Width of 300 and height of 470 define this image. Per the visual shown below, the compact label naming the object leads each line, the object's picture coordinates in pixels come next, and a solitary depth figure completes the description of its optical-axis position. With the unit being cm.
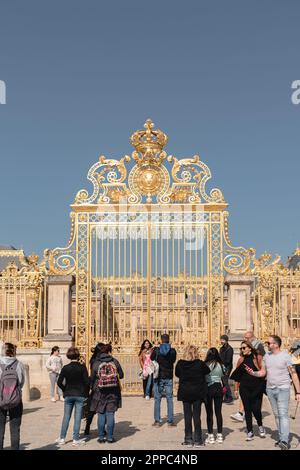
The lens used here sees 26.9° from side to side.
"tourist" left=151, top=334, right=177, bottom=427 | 1009
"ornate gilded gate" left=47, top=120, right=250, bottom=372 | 1426
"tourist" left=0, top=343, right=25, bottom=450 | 730
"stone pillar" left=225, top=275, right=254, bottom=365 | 1407
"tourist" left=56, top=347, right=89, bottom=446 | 830
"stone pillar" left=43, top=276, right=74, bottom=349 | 1404
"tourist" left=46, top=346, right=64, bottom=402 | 1306
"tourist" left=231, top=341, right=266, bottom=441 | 856
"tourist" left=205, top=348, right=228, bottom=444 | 836
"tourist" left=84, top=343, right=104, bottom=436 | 890
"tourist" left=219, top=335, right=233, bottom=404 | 1247
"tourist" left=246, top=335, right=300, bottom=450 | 795
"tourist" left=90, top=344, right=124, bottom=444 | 840
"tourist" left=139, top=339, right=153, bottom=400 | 1262
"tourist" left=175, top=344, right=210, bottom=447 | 816
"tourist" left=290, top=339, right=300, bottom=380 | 969
